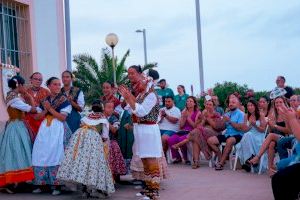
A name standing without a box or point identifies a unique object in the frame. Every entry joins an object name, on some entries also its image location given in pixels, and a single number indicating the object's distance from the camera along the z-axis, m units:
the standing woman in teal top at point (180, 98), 13.67
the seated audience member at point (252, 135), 10.15
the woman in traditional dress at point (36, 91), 8.49
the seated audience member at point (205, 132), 11.02
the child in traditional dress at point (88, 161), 7.14
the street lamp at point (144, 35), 28.48
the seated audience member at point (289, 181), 5.46
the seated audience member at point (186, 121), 11.63
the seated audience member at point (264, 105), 10.18
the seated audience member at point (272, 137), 9.09
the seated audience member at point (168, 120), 11.79
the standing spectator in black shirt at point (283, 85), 11.35
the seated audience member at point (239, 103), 10.94
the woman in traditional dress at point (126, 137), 8.55
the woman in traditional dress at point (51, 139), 7.82
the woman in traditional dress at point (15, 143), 7.89
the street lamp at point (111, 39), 15.84
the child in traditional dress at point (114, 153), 8.18
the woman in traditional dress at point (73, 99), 8.47
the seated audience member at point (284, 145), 8.64
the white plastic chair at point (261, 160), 9.82
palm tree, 25.12
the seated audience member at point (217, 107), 12.57
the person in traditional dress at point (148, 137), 7.16
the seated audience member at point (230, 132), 10.53
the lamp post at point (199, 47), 17.18
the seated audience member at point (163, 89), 13.53
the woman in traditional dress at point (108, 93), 8.88
